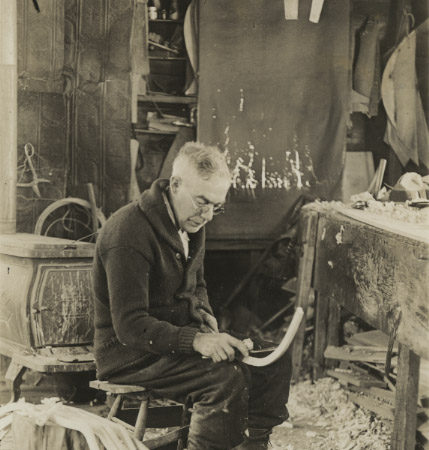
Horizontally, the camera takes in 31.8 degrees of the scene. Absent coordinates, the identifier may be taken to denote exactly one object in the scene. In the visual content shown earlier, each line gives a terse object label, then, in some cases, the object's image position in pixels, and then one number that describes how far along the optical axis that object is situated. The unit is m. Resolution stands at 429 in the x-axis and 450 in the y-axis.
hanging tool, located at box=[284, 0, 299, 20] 6.49
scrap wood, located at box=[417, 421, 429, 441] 4.21
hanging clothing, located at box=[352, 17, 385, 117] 7.00
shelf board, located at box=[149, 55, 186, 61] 6.75
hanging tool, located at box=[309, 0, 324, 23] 6.51
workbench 3.54
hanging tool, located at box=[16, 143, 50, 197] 5.96
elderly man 3.13
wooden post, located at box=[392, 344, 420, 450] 3.79
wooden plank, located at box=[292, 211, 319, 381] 5.39
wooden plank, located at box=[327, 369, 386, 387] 5.08
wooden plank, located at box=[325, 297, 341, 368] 5.82
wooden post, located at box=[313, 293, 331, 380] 5.78
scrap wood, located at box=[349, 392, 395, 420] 4.71
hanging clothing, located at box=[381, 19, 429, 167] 6.88
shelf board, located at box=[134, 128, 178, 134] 6.73
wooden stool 3.25
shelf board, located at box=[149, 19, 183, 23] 6.74
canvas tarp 6.61
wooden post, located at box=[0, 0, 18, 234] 5.09
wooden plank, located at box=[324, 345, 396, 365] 5.24
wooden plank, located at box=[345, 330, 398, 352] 5.49
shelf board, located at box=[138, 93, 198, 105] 6.66
